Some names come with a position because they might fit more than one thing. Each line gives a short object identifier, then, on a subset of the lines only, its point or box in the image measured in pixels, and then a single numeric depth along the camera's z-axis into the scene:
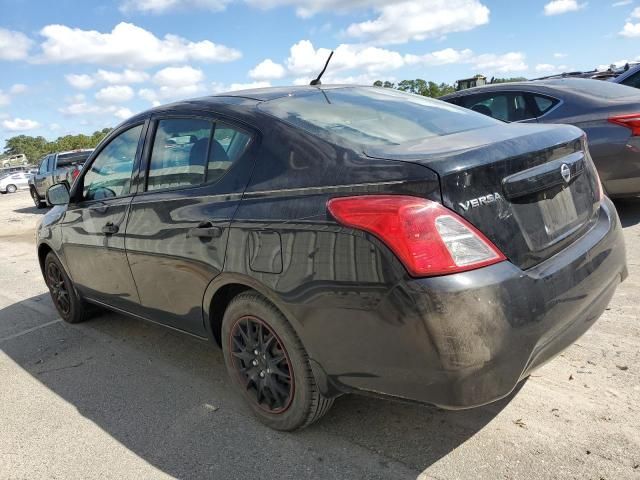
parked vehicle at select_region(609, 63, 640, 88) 7.73
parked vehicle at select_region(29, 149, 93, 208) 15.95
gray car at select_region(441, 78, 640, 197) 5.32
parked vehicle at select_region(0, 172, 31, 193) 34.94
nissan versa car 2.03
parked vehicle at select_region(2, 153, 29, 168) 91.40
